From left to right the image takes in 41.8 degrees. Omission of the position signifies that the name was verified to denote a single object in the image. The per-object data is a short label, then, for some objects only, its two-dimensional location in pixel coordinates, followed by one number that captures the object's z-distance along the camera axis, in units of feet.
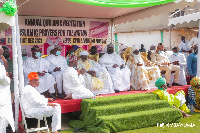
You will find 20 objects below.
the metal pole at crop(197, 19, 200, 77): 29.17
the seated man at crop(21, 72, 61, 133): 18.47
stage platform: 22.01
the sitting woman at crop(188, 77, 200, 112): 26.51
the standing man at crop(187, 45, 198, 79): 31.73
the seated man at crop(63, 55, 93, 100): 22.99
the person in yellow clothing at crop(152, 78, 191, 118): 24.48
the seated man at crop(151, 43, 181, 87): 30.35
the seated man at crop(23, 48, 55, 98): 24.16
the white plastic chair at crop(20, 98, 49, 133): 18.94
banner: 33.35
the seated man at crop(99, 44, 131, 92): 27.68
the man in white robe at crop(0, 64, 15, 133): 16.40
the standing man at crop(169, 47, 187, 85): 31.19
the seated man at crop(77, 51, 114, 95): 25.93
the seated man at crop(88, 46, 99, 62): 29.45
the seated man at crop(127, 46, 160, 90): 28.17
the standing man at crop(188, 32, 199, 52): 39.50
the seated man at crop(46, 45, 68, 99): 25.07
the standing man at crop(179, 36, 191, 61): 39.81
